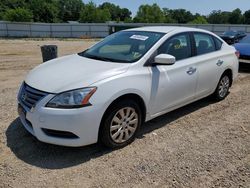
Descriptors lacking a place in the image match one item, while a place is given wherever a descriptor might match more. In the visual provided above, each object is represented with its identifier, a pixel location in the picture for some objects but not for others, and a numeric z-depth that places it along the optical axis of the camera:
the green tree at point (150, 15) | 49.84
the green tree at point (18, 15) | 34.16
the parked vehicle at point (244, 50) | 6.04
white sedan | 2.21
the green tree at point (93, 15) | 45.26
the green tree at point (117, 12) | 79.73
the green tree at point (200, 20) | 54.70
